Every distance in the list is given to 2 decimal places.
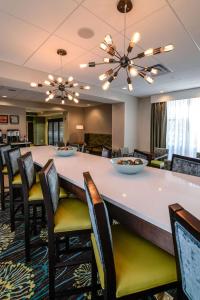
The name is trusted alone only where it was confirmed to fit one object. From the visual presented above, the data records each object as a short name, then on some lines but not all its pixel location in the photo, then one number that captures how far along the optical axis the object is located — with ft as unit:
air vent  12.22
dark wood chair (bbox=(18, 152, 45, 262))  5.78
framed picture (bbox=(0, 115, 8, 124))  27.66
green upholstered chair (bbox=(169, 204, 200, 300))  1.84
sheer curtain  18.74
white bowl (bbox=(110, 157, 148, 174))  5.51
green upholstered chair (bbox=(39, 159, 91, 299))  4.13
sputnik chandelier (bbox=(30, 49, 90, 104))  10.20
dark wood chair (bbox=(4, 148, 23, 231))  7.25
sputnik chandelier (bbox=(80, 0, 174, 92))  6.16
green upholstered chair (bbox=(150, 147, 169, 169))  16.09
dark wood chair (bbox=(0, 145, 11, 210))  9.39
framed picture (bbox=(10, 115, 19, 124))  28.68
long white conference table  3.06
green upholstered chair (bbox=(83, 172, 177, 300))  2.63
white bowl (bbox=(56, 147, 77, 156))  9.30
